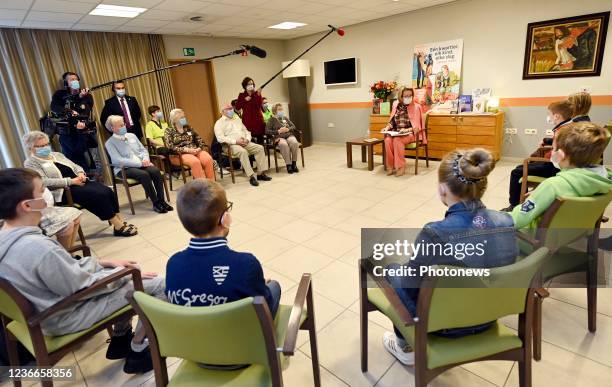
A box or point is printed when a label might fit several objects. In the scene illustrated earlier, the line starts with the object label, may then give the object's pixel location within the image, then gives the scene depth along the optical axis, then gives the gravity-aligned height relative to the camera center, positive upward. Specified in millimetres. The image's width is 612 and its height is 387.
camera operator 4648 -54
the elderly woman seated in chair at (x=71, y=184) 2980 -616
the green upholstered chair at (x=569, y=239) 1495 -743
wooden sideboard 4961 -738
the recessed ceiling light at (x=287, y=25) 5950 +1200
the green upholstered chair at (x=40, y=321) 1221 -814
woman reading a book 4875 -613
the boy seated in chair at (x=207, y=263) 1075 -494
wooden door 6336 +152
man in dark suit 5195 +30
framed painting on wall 4262 +326
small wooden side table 5129 -886
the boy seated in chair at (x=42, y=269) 1255 -553
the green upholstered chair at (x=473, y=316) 1037 -733
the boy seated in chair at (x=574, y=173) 1599 -473
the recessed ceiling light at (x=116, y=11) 3980 +1152
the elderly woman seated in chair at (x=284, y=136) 5438 -614
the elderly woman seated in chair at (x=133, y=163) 3922 -606
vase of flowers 6125 -35
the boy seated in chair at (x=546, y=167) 2953 -767
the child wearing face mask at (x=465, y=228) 1233 -516
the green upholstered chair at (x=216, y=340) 918 -668
